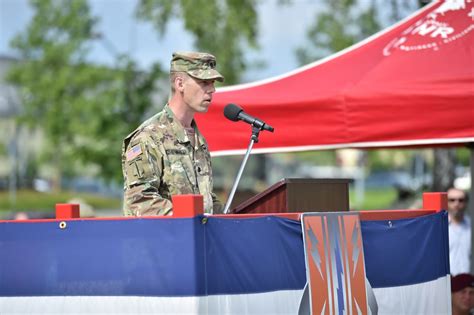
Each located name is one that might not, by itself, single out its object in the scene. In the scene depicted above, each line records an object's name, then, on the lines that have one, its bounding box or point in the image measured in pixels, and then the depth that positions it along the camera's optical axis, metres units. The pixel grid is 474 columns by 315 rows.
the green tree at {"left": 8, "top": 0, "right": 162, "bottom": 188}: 49.53
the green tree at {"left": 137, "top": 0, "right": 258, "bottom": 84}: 41.16
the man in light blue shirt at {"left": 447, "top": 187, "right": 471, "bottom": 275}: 18.94
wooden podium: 10.27
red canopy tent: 14.31
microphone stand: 10.08
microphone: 10.96
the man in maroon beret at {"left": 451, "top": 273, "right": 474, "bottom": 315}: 16.03
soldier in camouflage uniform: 10.00
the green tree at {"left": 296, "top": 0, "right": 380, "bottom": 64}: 38.78
